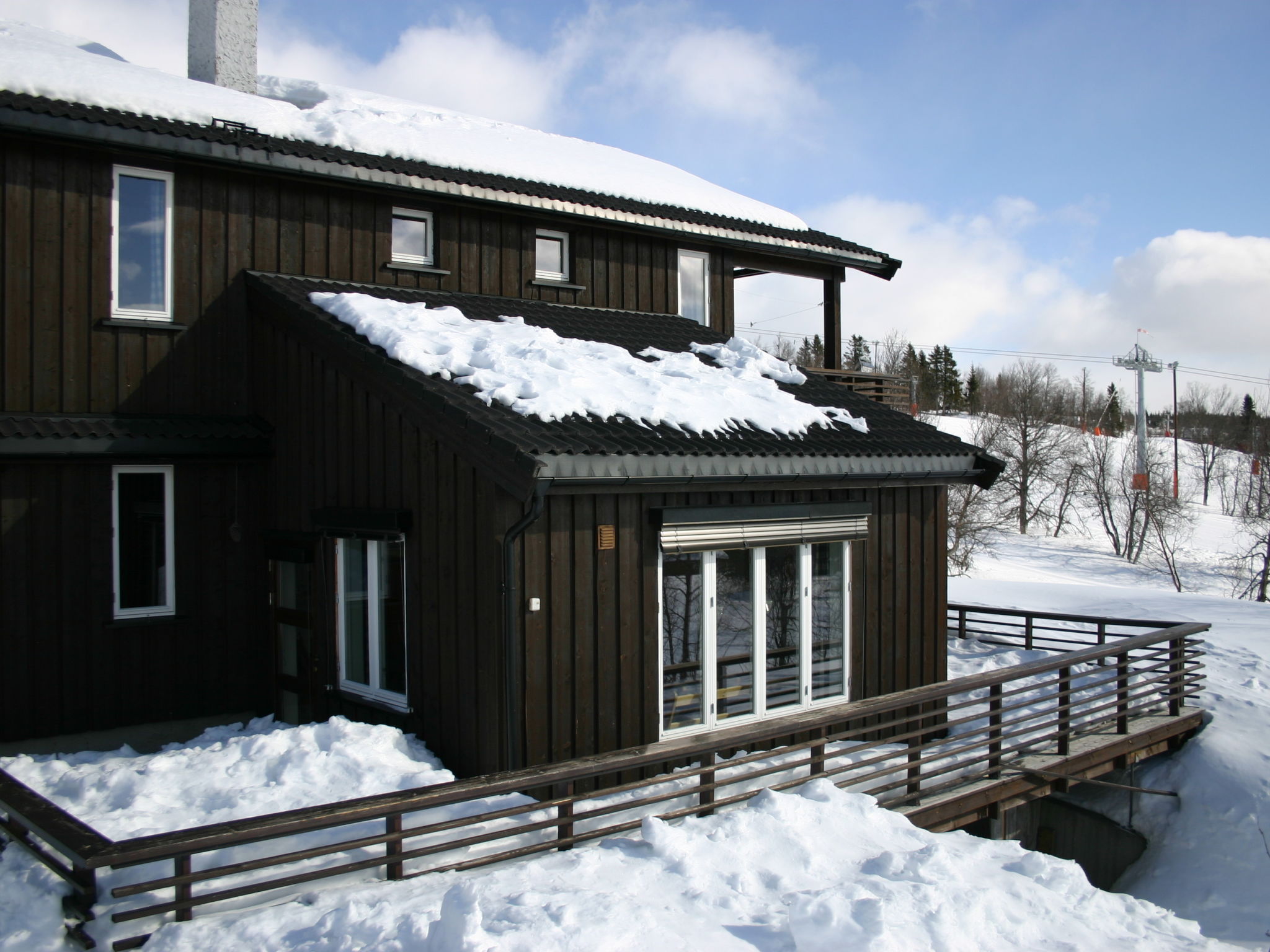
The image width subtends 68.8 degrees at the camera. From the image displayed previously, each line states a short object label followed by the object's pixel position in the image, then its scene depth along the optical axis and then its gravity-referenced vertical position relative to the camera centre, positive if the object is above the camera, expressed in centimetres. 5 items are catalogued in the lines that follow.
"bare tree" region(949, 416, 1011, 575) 3269 -157
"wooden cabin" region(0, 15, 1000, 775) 690 -19
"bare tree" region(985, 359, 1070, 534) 4747 +212
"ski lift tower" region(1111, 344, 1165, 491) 4662 +683
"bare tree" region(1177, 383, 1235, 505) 6662 +422
